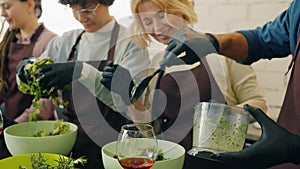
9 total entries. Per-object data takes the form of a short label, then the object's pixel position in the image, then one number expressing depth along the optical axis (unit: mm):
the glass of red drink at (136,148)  760
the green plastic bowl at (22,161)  833
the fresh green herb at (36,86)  1227
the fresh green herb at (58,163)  779
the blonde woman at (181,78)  1428
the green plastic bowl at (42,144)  953
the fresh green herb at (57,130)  1079
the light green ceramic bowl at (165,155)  798
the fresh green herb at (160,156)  880
